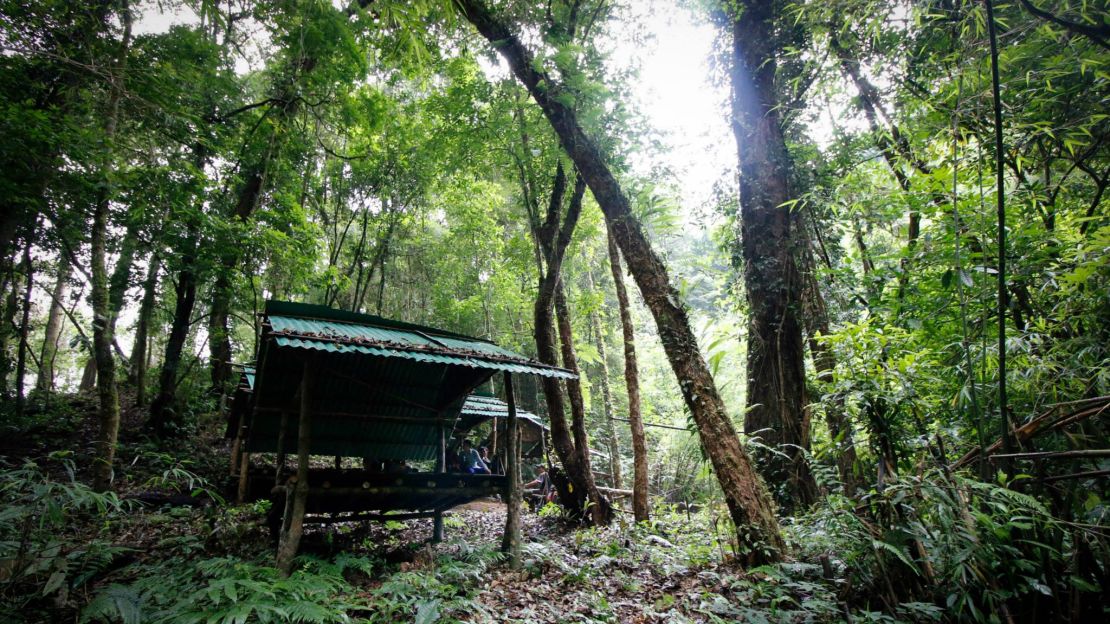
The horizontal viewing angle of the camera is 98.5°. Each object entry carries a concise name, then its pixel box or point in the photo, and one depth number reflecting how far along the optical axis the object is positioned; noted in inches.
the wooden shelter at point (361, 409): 201.8
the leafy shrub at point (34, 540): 111.0
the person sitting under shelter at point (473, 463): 466.6
